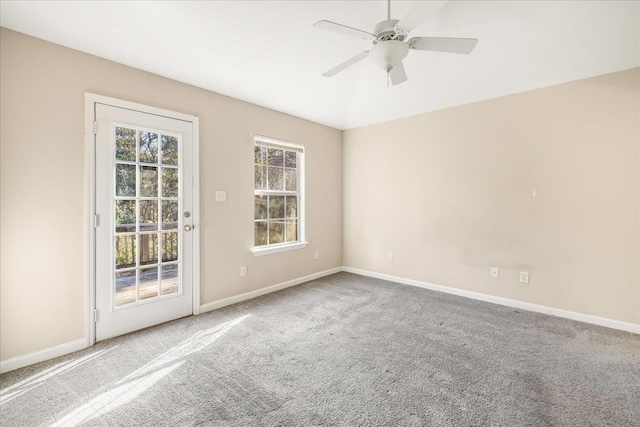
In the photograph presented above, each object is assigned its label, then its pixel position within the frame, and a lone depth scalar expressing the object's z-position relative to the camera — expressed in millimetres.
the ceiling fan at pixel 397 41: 1733
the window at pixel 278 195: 3756
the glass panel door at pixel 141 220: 2445
